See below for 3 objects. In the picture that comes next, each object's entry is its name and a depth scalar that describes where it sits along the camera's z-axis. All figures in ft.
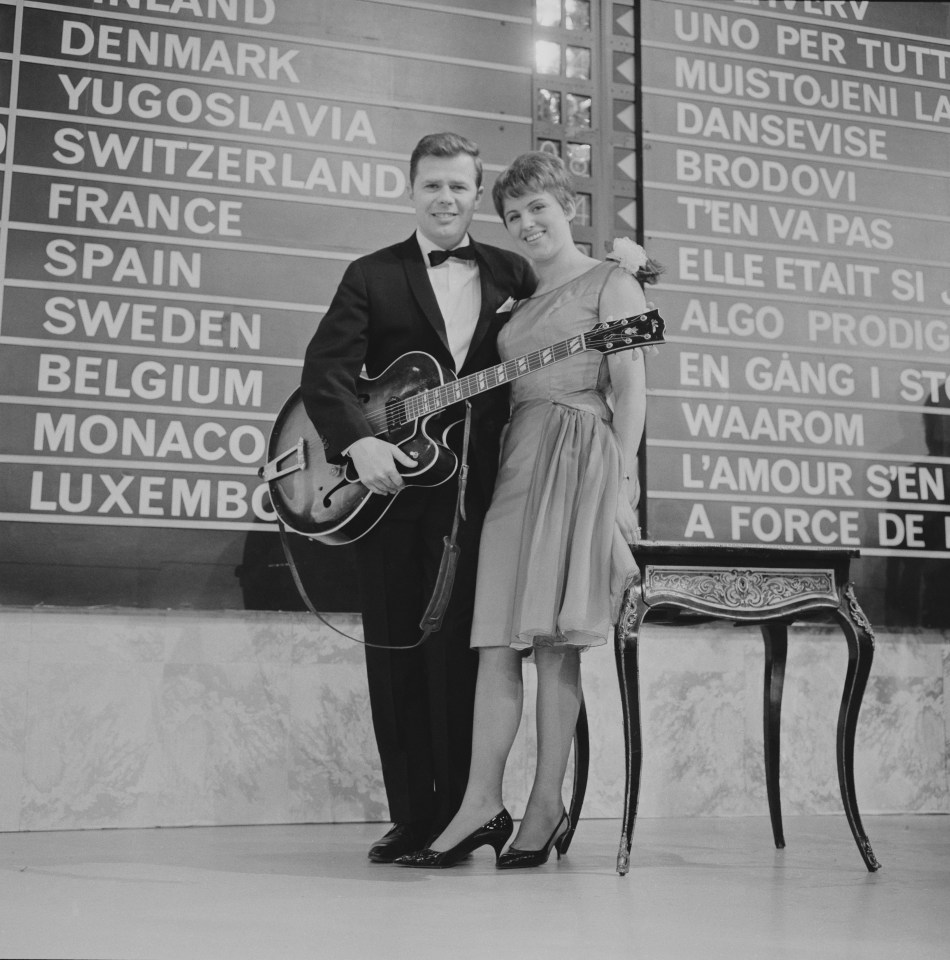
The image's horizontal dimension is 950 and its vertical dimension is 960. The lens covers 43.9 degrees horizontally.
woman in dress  8.07
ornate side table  8.13
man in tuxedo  8.49
